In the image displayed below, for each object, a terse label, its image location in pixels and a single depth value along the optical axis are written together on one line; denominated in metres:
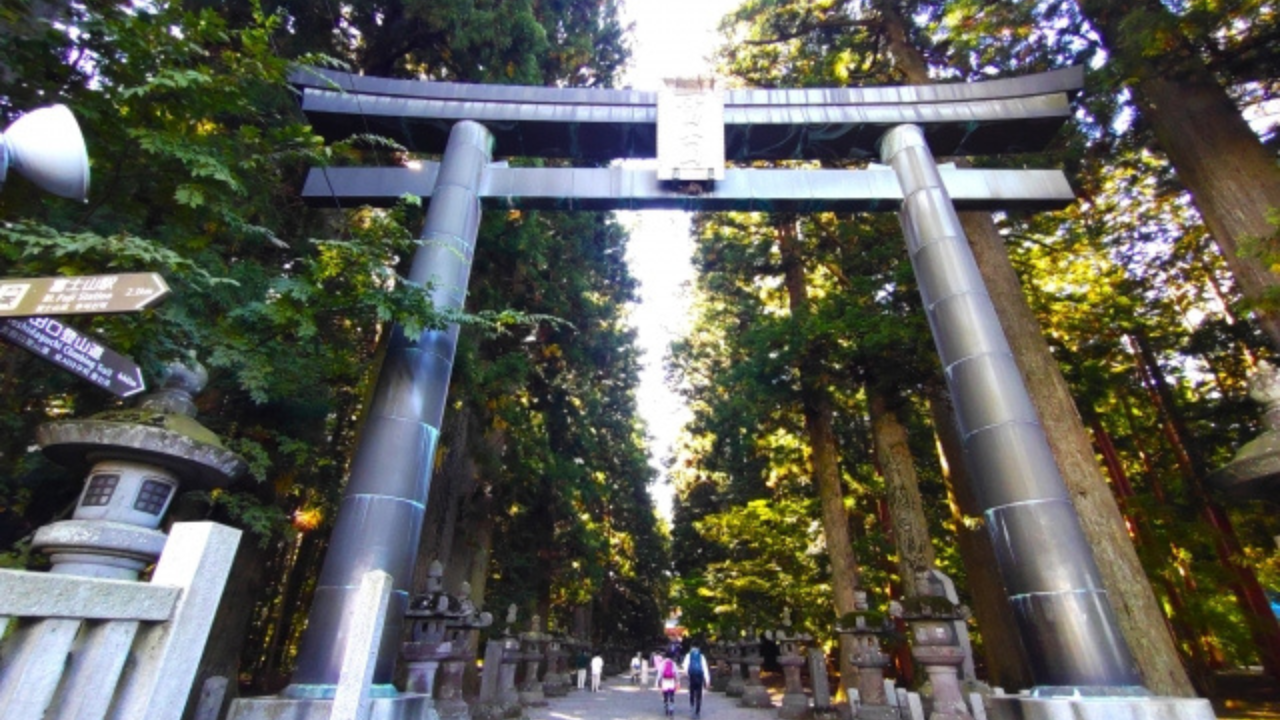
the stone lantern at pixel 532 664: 12.52
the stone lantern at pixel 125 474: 3.61
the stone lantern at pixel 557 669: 15.01
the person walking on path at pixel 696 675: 10.85
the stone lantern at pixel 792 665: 11.12
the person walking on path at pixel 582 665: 18.40
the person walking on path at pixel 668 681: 10.88
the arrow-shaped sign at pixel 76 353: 2.87
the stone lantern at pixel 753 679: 13.72
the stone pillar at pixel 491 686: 9.41
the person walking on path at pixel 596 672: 17.34
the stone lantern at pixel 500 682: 9.55
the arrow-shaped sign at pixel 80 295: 2.67
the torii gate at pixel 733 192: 4.66
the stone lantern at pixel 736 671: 15.31
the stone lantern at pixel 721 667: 17.50
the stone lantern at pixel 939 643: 5.91
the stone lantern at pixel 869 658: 8.61
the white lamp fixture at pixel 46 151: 2.43
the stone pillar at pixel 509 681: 10.16
